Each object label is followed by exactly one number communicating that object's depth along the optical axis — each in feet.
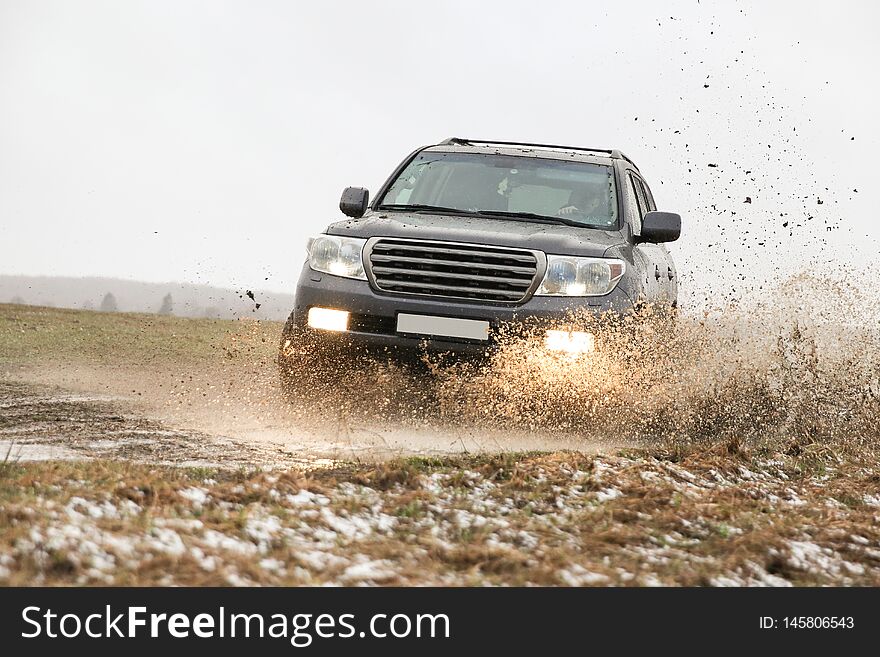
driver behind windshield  49.93
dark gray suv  43.16
